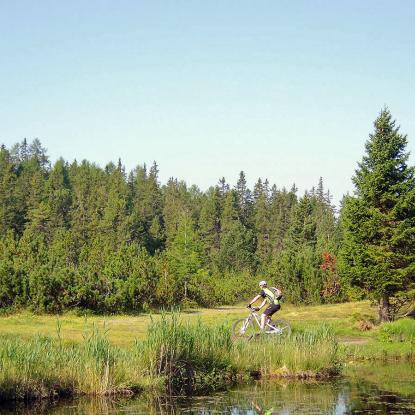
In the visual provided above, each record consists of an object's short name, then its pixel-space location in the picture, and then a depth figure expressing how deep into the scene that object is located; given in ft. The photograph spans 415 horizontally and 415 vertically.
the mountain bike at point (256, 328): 60.18
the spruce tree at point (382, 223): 89.40
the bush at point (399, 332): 74.69
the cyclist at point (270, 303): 61.52
